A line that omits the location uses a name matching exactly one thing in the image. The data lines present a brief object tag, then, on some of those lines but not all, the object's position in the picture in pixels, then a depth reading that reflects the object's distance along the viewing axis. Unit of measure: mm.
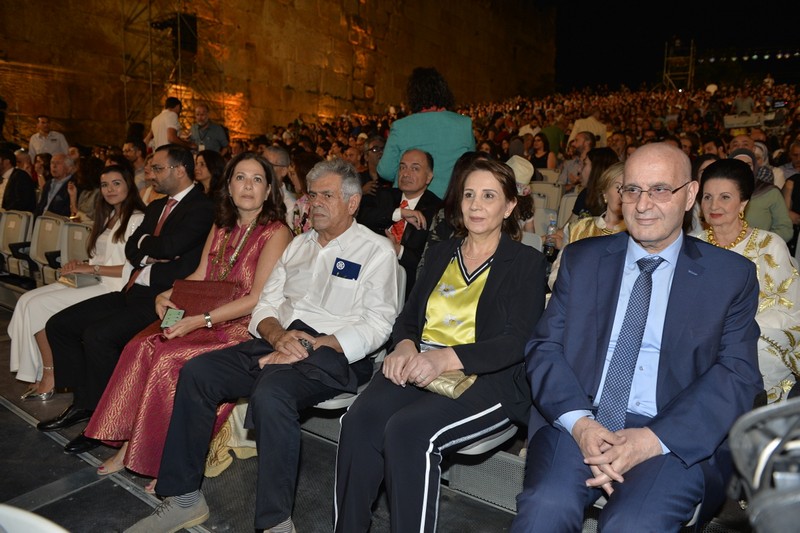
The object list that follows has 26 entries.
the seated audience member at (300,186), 4137
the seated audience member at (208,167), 4770
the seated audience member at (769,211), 4277
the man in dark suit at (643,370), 1723
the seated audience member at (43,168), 8453
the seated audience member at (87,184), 5742
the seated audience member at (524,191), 3366
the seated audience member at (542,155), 8633
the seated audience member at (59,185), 6477
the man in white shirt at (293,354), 2336
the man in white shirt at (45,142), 10118
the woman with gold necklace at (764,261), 2566
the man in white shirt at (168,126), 8508
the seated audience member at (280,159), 4938
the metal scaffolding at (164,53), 13945
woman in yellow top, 2016
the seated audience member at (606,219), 3039
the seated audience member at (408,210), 3582
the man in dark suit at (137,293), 3322
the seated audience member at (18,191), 6746
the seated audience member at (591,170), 4152
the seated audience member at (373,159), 5668
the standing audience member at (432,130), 4051
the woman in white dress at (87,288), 3852
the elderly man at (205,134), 8789
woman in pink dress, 2783
